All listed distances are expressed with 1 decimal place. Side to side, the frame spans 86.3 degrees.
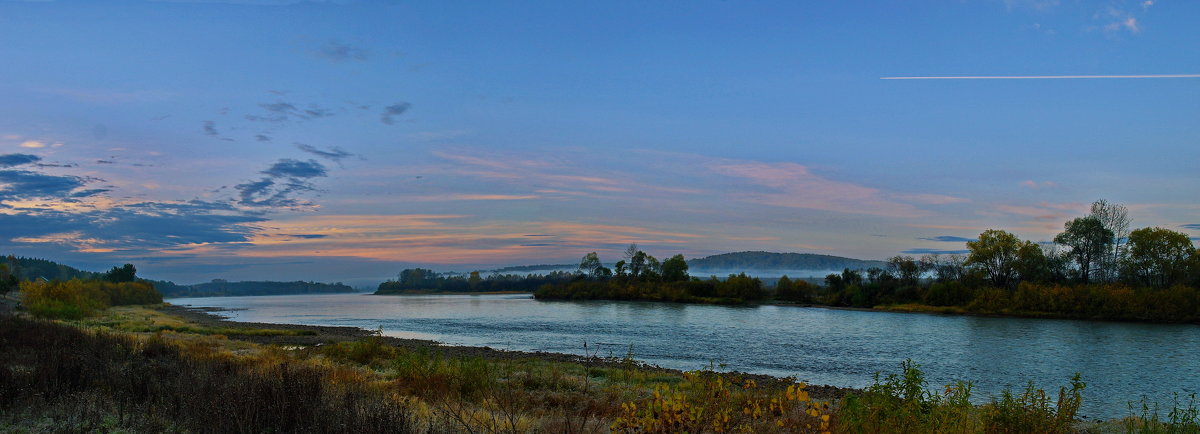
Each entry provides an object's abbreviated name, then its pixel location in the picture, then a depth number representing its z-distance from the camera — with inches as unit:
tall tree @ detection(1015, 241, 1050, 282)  3491.6
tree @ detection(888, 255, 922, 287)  4158.5
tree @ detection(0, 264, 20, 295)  3510.6
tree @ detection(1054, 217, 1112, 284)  3351.4
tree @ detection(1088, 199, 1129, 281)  3307.1
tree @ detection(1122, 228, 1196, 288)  2994.6
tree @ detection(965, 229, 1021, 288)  3639.3
